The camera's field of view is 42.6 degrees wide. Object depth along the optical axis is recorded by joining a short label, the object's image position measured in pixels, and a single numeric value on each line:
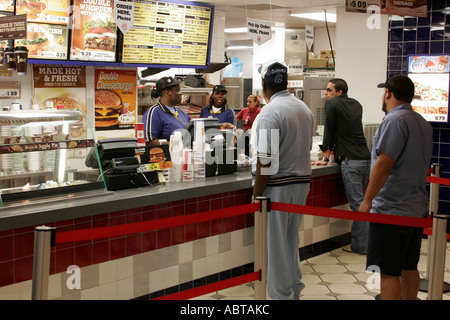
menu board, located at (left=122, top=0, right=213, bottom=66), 7.40
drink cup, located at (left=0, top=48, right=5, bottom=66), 5.96
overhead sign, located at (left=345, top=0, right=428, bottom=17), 5.96
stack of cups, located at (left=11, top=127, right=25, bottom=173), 3.82
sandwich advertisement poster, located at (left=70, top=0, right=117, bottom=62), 6.68
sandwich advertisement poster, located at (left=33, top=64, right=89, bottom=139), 6.67
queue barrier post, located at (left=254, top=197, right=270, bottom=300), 3.55
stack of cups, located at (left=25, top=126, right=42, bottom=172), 3.91
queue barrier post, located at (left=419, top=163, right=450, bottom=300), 3.26
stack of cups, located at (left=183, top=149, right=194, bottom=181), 4.83
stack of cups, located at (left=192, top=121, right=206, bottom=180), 4.89
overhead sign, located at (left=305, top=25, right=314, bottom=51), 8.96
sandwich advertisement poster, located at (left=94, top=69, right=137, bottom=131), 7.28
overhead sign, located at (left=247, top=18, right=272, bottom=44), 7.22
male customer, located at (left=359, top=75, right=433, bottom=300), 3.71
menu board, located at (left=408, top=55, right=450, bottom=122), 7.08
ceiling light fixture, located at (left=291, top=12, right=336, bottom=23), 9.75
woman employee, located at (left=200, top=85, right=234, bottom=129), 8.02
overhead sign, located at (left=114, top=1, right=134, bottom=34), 6.40
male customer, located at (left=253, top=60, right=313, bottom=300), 4.00
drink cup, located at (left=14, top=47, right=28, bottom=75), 5.74
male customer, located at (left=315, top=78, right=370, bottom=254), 6.27
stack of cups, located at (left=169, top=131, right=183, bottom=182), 4.82
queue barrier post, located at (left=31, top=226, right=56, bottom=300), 2.72
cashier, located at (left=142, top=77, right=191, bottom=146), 5.97
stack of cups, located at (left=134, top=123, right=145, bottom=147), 4.68
